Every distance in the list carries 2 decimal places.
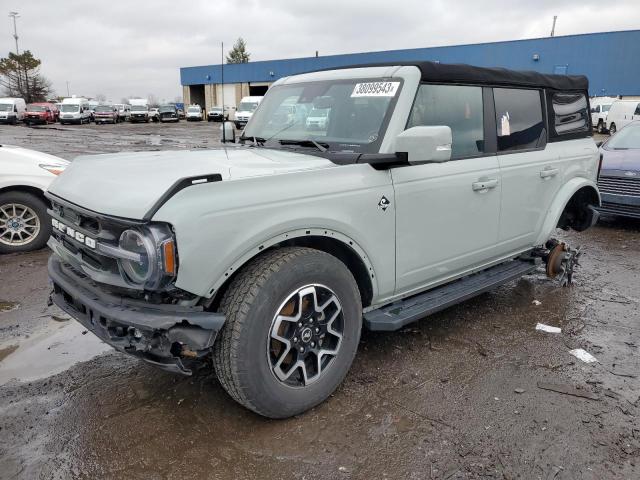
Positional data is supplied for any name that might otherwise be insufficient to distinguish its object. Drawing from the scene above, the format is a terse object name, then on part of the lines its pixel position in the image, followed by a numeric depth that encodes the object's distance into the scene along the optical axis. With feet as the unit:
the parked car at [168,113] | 159.94
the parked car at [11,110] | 126.72
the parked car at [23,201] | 19.16
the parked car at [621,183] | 24.03
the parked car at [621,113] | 82.53
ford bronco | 7.86
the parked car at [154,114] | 164.39
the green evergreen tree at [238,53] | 318.65
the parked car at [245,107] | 119.03
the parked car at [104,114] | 149.78
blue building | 116.16
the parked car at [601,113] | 95.81
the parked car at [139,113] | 158.92
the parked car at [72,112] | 140.56
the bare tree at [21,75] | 207.10
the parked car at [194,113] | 172.96
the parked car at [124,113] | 163.26
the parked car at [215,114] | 160.76
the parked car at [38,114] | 133.08
